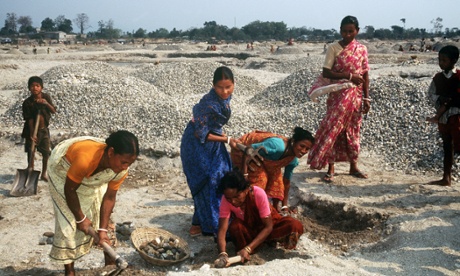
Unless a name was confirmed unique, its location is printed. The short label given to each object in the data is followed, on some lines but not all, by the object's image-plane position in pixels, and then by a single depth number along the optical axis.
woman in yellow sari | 2.54
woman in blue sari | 3.46
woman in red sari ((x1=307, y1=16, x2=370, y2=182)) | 4.73
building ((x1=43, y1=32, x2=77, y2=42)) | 51.81
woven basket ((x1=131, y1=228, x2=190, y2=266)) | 3.20
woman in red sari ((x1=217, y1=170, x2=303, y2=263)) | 3.06
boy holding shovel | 4.96
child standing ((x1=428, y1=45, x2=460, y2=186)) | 4.36
